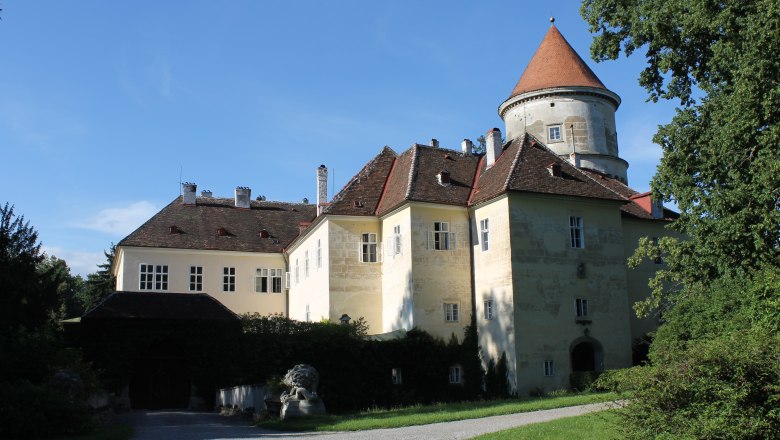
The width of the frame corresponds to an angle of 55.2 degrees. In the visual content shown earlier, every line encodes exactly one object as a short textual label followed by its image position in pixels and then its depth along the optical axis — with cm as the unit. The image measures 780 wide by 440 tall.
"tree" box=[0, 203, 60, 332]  2061
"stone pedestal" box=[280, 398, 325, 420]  2098
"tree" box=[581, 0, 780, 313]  1927
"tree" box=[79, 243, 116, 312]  5625
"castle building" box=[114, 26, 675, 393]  2933
